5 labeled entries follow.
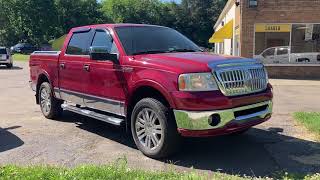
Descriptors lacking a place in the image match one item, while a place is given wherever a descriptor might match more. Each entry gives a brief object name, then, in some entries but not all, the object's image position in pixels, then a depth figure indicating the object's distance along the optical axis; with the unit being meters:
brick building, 13.57
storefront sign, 13.71
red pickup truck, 3.95
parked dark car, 38.81
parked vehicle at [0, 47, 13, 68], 20.24
